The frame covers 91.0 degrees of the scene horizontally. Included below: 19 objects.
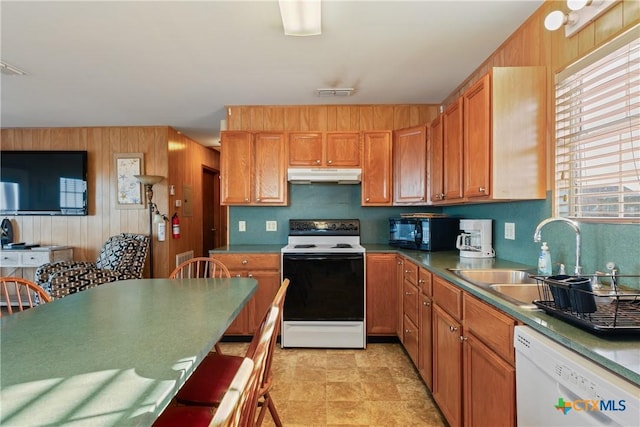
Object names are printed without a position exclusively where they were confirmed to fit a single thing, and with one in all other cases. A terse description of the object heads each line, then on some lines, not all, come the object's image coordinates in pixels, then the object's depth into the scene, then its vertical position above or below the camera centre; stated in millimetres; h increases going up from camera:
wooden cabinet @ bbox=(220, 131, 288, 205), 3275 +460
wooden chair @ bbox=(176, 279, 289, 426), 1297 -743
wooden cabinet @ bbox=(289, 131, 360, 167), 3289 +636
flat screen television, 4410 +479
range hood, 3186 +359
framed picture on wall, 4484 +439
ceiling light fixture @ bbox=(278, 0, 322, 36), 1689 +1101
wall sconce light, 1387 +903
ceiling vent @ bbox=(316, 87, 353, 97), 3006 +1152
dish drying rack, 902 -337
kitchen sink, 1831 -395
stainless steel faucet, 1420 -117
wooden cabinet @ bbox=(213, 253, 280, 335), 3033 -569
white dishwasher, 726 -486
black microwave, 2807 -220
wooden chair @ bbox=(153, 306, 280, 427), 606 -451
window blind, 1294 +341
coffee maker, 2357 -238
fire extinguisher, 4520 -233
